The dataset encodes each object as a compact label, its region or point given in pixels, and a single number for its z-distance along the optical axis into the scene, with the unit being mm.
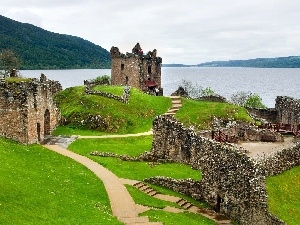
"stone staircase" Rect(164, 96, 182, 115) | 69281
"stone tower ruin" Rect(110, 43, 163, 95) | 92125
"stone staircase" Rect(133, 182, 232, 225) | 34344
